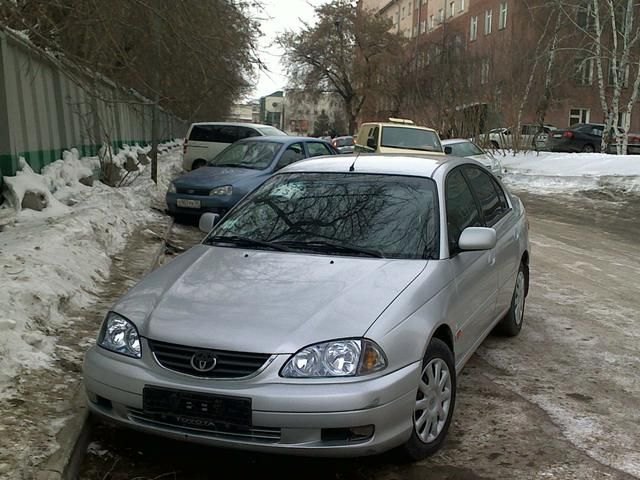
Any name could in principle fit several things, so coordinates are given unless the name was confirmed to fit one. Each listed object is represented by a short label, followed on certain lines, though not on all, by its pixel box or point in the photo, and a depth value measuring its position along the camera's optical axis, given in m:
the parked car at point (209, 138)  19.16
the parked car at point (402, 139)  14.74
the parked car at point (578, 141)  31.58
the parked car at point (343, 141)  33.16
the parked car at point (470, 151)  20.66
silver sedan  3.07
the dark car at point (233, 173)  11.05
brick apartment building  26.59
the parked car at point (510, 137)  25.84
